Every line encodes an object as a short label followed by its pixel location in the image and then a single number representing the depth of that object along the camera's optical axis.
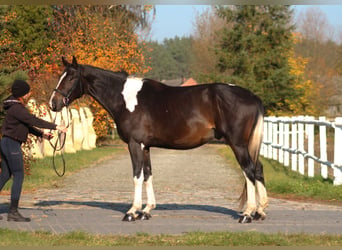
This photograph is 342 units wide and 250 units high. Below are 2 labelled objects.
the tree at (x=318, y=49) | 75.69
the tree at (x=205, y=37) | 65.69
